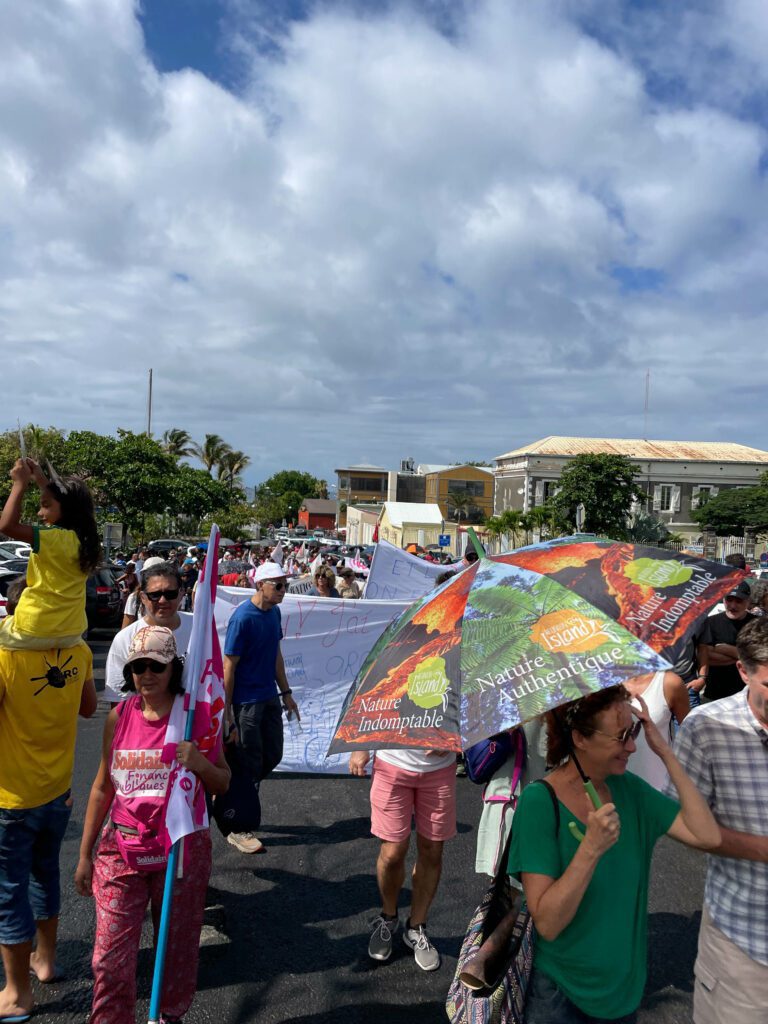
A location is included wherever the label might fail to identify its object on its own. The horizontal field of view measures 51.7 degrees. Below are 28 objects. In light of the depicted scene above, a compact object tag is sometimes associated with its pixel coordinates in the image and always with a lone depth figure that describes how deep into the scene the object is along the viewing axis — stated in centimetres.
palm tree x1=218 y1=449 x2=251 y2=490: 7631
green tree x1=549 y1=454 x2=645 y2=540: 4853
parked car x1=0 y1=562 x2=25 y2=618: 1166
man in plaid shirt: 237
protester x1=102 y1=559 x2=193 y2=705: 396
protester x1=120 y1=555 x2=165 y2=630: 661
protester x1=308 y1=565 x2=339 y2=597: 965
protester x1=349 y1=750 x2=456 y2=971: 379
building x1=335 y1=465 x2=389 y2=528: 10488
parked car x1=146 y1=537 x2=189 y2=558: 3381
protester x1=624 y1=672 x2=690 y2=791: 412
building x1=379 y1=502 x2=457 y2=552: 4834
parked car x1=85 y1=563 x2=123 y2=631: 1477
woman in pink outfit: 276
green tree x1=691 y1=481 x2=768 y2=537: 5281
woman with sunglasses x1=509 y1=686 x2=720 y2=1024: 214
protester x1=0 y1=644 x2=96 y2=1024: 316
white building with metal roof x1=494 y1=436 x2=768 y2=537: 6425
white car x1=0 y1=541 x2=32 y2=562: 1830
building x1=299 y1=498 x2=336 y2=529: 10451
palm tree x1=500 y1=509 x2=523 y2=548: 4388
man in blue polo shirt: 482
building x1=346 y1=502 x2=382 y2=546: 6039
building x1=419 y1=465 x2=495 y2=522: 8056
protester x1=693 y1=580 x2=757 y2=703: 649
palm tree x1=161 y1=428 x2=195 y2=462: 6401
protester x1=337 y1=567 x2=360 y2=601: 1098
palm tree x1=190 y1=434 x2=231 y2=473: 7481
